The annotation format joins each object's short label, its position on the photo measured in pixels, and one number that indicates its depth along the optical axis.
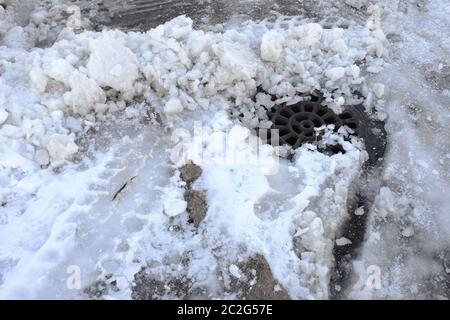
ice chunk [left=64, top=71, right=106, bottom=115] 3.54
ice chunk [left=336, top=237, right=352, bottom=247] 3.12
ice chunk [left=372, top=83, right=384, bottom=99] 3.88
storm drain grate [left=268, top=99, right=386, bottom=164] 3.61
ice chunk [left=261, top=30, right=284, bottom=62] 3.88
